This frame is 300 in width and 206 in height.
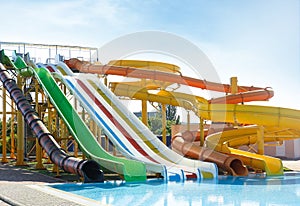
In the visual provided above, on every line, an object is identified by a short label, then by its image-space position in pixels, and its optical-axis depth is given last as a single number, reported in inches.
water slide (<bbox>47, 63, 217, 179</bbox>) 550.3
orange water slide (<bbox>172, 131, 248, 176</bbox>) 589.3
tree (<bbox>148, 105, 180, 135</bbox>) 1934.8
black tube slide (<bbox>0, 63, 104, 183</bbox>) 465.7
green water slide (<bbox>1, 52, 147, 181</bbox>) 489.0
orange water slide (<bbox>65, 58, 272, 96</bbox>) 727.1
